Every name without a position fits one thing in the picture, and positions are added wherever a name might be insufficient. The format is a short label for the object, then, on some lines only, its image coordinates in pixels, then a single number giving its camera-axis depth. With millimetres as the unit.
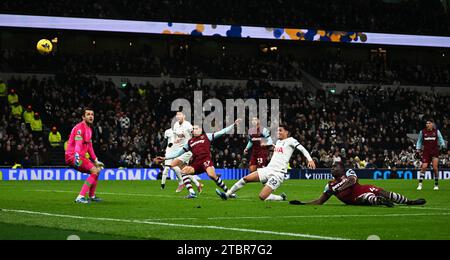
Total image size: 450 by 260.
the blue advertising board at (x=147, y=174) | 39531
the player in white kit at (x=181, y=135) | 25562
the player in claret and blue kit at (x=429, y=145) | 28438
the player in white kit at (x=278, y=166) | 19469
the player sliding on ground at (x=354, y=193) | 17828
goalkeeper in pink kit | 18844
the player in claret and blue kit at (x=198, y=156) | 22141
